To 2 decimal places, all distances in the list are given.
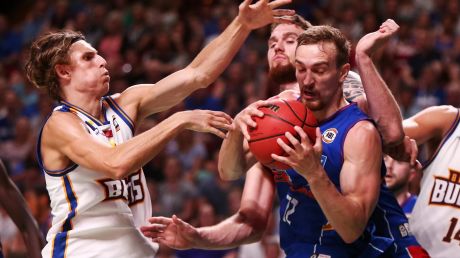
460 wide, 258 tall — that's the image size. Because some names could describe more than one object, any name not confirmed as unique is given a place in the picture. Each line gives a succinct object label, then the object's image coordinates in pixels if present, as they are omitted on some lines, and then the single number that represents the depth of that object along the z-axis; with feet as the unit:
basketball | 27.04
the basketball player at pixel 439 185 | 33.71
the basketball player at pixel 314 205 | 26.64
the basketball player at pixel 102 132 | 28.27
